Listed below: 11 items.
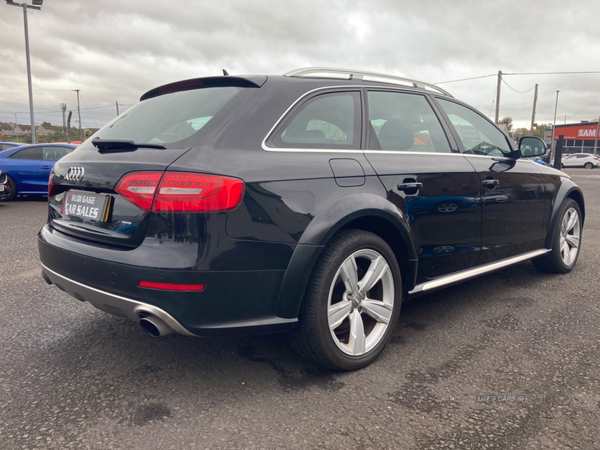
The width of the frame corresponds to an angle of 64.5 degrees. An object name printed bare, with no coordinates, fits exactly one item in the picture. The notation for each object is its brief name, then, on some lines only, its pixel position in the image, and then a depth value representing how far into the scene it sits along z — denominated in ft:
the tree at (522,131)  325.30
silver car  139.64
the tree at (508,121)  329.31
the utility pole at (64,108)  215.51
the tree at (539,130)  346.33
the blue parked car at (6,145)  36.27
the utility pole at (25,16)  70.18
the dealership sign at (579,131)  212.43
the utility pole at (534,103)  196.54
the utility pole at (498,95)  134.76
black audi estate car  6.86
